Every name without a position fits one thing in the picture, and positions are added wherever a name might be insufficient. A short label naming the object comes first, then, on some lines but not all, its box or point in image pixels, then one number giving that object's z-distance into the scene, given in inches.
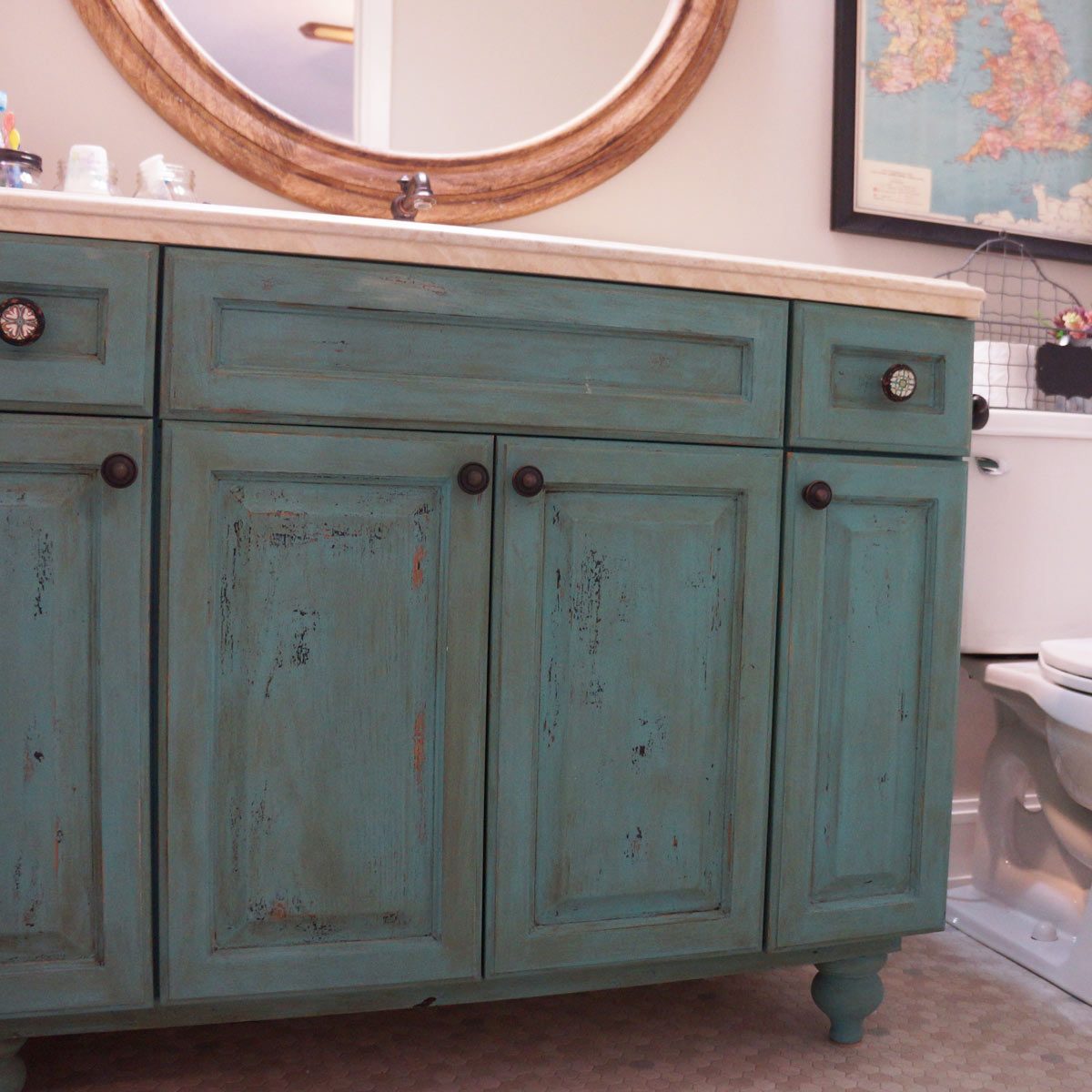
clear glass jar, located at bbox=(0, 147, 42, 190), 46.5
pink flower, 67.2
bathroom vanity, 36.7
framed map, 66.4
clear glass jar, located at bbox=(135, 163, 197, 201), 48.9
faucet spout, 50.9
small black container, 66.4
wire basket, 66.7
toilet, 59.6
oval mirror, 53.6
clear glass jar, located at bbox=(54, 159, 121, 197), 48.8
